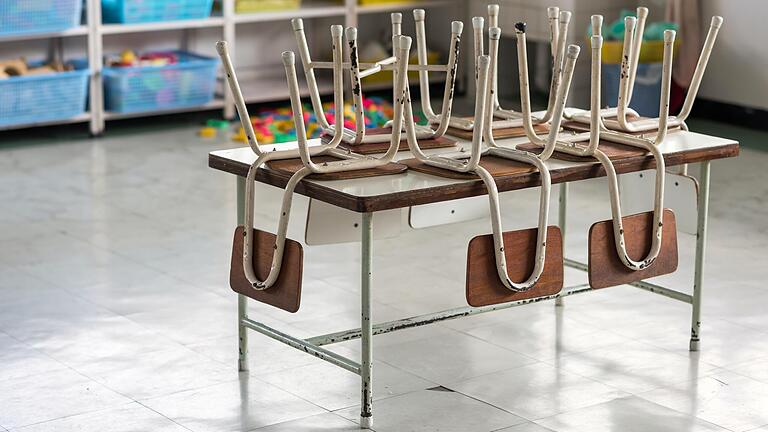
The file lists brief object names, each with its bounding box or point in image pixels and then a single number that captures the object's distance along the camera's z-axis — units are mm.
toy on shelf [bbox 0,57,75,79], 6703
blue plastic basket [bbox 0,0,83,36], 6520
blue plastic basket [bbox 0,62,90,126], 6586
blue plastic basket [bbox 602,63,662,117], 7023
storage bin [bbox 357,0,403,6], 7801
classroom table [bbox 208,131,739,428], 3020
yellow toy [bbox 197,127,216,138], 7035
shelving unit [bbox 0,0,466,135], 6844
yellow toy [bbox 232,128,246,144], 6875
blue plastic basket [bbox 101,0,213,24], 6922
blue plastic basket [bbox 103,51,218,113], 6934
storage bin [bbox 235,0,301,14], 7406
